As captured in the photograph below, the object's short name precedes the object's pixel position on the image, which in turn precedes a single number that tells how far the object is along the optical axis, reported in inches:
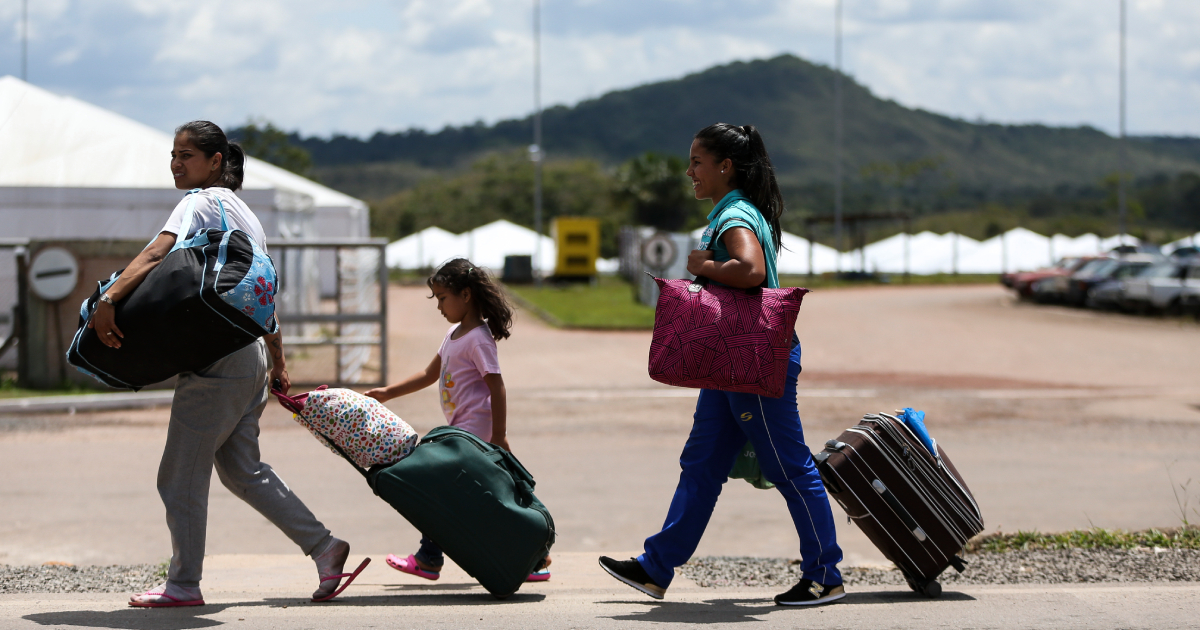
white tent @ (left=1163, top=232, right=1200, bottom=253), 1828.2
